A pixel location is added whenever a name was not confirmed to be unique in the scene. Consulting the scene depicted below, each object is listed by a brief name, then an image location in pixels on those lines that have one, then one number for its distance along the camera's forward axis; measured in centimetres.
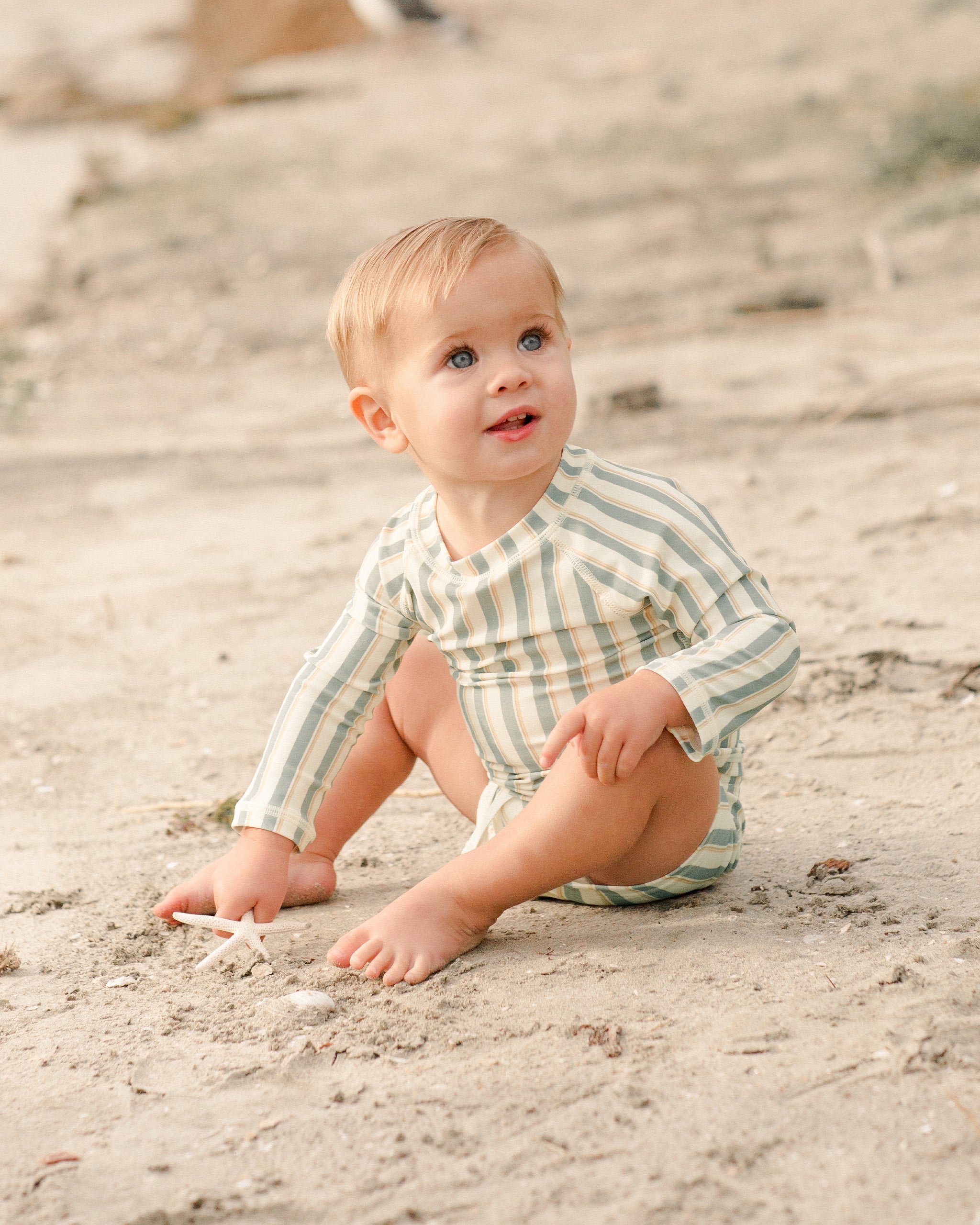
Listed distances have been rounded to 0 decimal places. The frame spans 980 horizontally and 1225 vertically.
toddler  376
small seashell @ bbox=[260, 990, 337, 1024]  381
